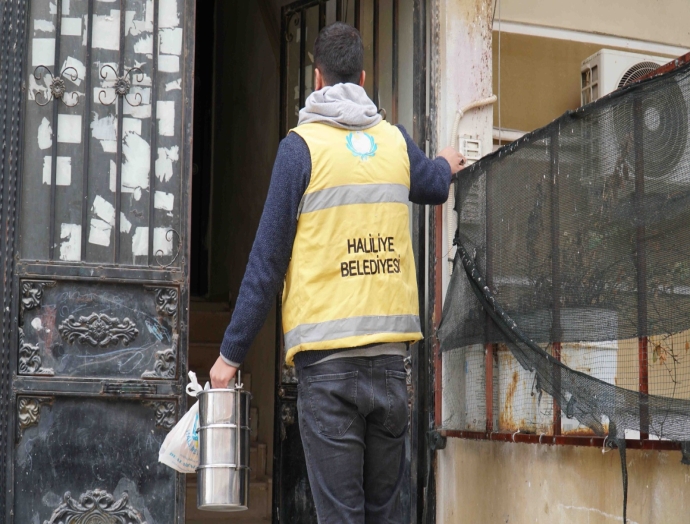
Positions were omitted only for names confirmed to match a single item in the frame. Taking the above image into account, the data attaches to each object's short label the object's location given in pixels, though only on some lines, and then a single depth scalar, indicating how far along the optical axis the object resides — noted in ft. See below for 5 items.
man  19.51
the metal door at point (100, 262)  26.45
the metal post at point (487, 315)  25.52
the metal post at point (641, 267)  18.97
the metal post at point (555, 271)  22.00
